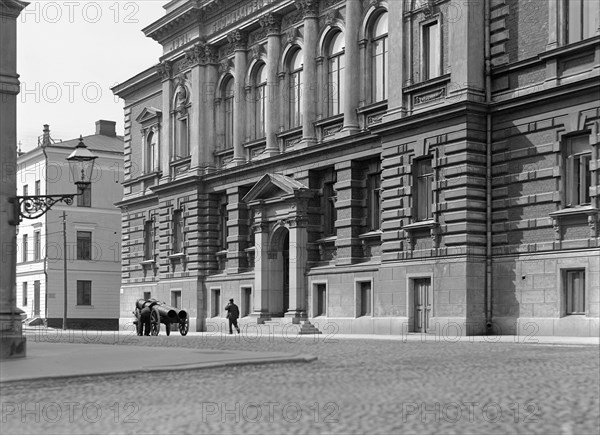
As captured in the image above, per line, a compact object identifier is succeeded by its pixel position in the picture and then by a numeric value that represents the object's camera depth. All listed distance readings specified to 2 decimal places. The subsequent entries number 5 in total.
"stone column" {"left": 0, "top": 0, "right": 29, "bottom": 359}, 18.02
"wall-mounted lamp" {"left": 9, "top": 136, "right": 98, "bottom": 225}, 19.42
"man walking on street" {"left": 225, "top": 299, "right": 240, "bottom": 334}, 39.25
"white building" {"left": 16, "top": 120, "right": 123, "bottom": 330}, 70.75
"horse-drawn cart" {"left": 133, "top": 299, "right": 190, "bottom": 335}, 36.44
